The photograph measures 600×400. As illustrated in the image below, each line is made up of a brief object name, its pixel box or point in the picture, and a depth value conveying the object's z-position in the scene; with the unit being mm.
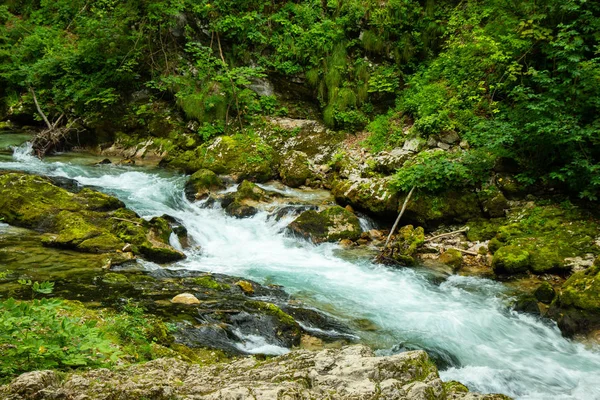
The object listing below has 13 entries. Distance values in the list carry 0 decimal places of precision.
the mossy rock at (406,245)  8531
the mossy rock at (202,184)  11500
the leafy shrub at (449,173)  9648
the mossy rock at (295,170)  12844
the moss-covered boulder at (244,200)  10632
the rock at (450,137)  10992
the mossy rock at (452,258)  8383
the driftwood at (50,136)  13952
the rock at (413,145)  11366
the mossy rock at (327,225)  9641
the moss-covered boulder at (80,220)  7434
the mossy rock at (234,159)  13062
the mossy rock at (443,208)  9664
